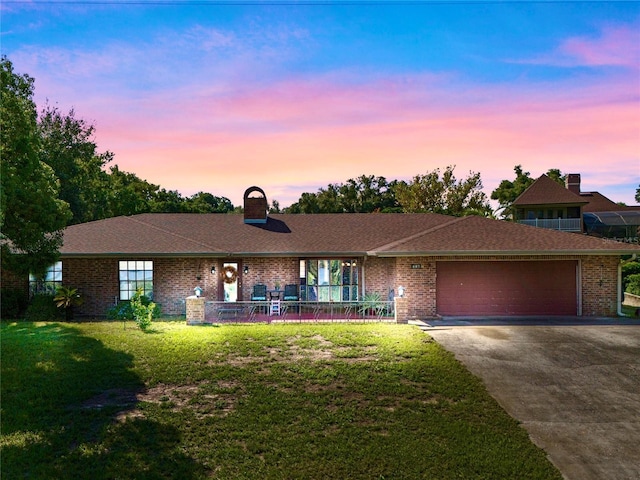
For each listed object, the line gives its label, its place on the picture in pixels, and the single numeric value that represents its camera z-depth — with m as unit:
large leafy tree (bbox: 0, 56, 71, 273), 12.36
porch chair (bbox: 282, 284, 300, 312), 18.38
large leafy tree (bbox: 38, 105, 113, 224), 31.03
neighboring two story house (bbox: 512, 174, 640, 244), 41.06
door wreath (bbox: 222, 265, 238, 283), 19.05
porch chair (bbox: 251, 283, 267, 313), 18.53
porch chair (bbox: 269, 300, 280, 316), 17.61
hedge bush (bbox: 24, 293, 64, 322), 17.02
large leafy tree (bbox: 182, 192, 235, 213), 50.47
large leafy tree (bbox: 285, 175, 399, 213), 60.44
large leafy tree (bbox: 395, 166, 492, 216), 48.91
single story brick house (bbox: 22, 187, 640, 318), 17.36
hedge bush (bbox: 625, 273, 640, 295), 26.14
